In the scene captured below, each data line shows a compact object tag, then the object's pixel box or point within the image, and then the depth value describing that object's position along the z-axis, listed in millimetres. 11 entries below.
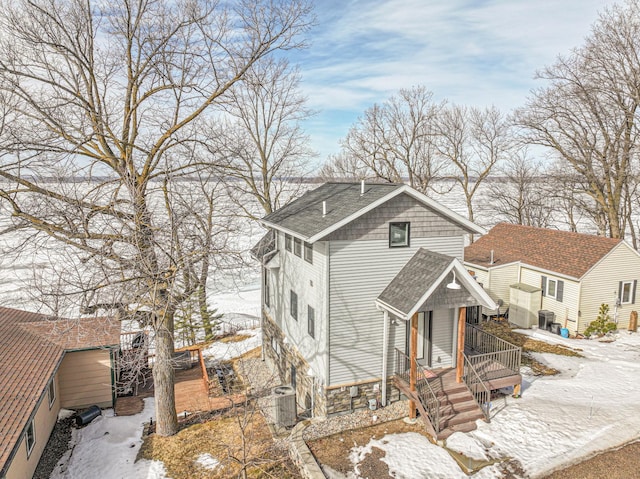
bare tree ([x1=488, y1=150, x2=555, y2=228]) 35178
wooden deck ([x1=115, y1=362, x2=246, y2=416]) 14930
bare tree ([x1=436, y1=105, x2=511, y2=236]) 35594
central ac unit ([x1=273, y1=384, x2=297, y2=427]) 12438
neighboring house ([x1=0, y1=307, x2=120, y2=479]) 9516
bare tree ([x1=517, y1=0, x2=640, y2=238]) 22906
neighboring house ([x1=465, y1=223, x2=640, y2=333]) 19375
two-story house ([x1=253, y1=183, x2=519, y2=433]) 11539
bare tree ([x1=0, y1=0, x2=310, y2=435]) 10688
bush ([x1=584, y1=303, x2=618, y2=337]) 19344
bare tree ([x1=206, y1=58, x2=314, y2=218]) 26156
